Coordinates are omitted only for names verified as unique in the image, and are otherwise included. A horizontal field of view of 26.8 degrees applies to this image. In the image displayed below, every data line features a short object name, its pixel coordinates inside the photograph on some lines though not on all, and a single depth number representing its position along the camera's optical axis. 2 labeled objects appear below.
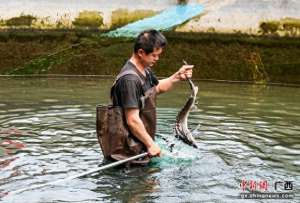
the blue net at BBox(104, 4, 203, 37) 17.22
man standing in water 6.32
